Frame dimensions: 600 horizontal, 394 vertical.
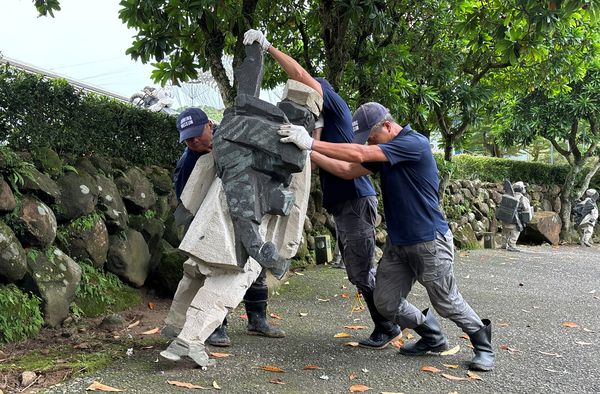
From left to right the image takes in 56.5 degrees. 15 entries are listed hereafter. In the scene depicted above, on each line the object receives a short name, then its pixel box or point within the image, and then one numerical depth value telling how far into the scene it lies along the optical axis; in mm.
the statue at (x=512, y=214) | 13555
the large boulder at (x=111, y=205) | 5621
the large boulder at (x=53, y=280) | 4469
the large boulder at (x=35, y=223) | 4600
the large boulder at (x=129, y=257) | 5543
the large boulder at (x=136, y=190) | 6062
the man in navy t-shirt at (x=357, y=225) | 4285
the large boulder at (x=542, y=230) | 15695
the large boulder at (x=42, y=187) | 4766
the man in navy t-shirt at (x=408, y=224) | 3752
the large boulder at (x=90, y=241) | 5168
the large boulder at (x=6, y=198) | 4438
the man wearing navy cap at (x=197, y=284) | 3840
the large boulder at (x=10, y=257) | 4258
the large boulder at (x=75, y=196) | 5141
